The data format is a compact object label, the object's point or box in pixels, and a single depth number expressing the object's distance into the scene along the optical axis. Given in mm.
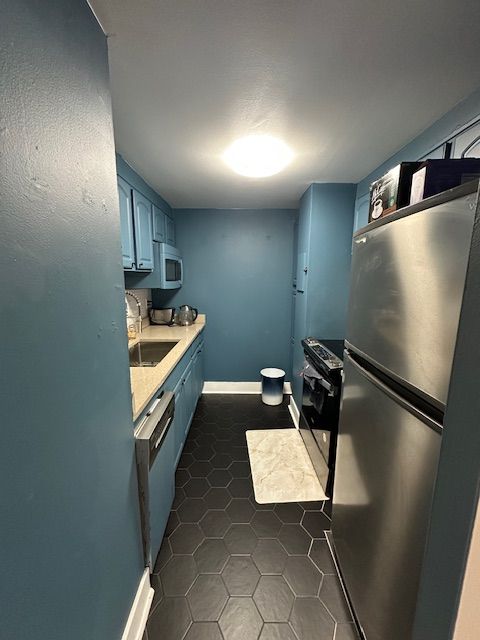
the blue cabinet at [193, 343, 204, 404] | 2815
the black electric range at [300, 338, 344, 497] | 1680
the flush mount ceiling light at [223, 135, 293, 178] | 1592
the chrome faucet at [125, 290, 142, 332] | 2614
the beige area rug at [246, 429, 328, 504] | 1861
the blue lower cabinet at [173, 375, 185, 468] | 1954
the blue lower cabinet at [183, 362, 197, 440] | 2346
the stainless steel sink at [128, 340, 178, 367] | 2378
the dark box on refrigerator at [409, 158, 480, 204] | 879
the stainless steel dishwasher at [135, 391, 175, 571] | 1190
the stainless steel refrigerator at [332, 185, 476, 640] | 677
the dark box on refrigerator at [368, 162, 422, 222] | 1020
